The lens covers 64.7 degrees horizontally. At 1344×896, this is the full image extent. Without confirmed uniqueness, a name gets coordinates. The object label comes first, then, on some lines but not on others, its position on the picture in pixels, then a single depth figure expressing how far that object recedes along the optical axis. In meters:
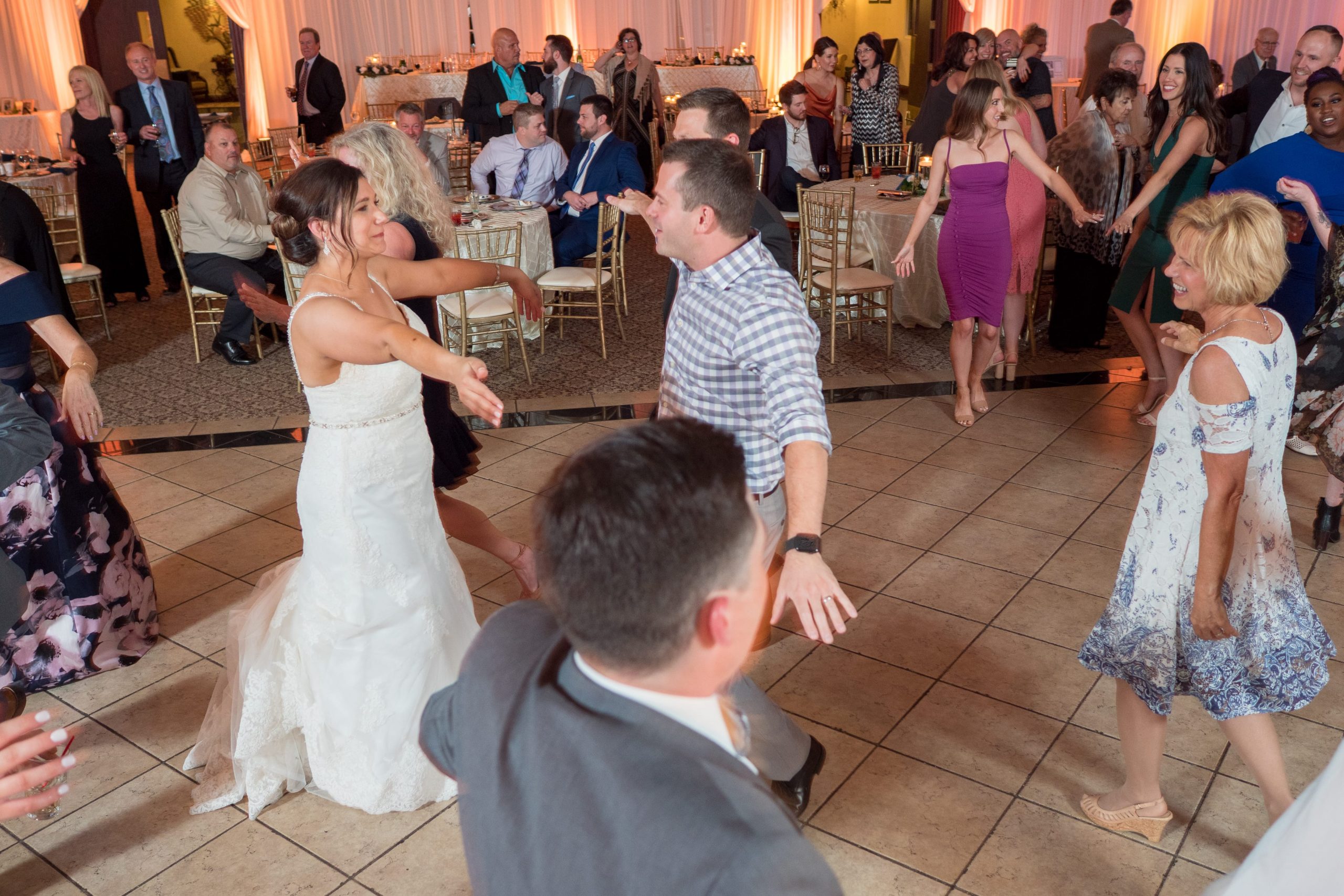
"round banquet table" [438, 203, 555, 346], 6.13
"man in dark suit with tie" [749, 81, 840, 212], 7.45
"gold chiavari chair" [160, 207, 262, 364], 6.18
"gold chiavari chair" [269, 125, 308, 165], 9.16
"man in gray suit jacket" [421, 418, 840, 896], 0.87
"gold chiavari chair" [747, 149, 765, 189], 7.48
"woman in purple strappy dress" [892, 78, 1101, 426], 4.80
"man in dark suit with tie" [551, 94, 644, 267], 6.38
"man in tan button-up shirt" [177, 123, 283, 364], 6.14
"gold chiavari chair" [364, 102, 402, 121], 13.71
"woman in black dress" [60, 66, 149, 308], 7.10
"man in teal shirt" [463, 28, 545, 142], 9.19
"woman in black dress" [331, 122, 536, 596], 3.21
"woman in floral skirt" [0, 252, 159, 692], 2.97
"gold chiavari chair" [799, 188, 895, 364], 5.86
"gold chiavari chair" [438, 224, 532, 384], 5.57
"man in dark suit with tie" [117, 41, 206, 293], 7.44
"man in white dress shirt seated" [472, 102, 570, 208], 6.72
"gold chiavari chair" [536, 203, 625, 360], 6.09
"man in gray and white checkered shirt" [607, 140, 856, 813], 2.04
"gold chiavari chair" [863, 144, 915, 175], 7.96
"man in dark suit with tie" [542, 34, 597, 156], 8.60
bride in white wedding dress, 2.46
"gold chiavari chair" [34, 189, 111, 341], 6.50
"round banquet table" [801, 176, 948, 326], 6.25
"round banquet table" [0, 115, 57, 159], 11.09
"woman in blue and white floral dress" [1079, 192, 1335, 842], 2.10
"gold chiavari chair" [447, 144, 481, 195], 8.68
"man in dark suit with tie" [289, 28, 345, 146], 10.23
